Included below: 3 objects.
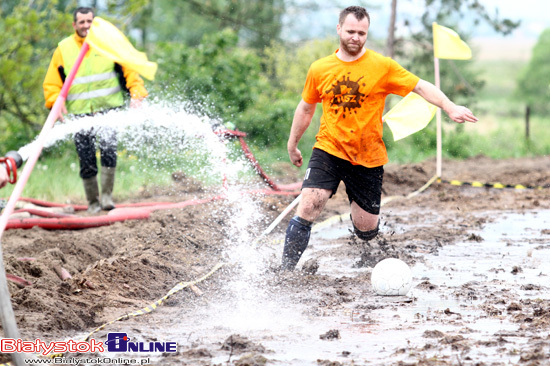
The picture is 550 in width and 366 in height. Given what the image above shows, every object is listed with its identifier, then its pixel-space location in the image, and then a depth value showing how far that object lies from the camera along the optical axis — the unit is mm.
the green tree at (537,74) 92312
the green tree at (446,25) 35406
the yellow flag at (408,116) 16078
